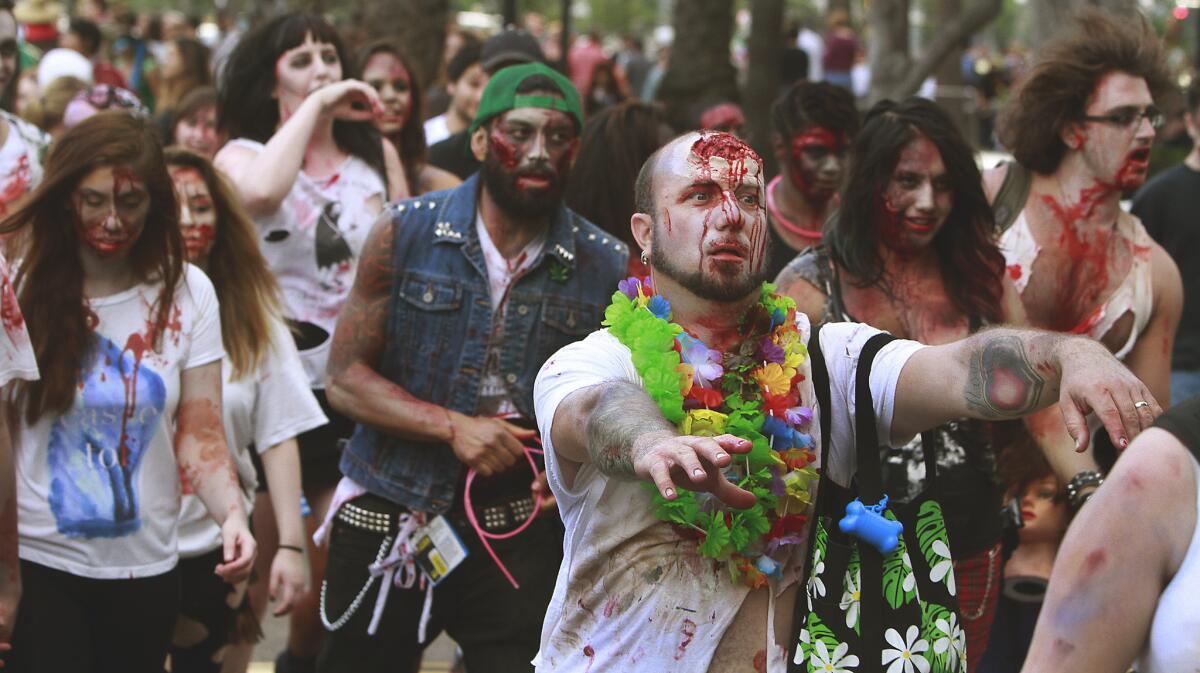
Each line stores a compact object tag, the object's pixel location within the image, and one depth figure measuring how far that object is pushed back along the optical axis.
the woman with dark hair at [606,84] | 15.53
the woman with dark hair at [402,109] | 6.71
